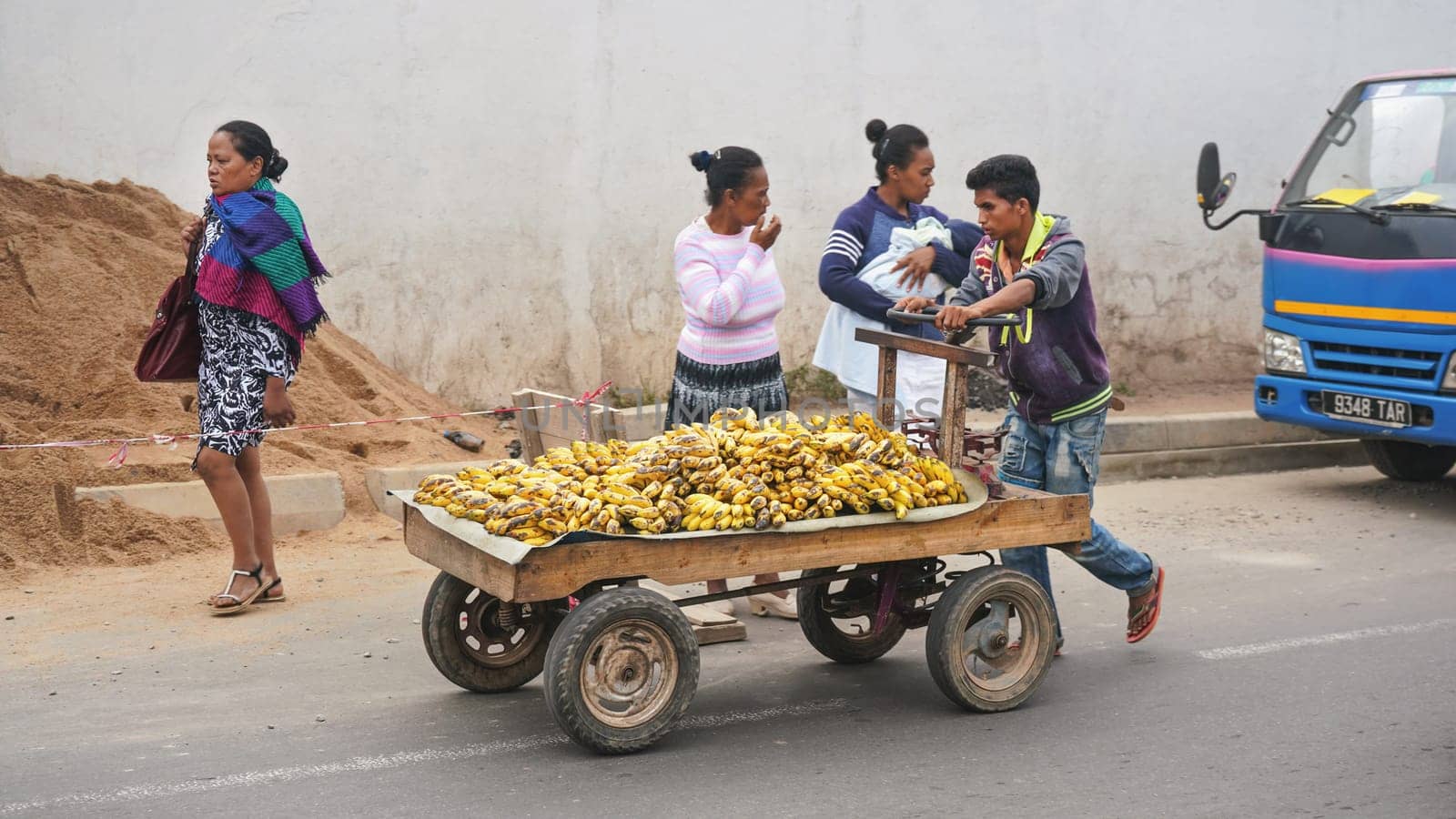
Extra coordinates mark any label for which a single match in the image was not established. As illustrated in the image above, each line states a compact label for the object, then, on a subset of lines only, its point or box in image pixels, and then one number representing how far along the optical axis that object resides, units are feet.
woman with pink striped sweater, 19.74
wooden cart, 14.33
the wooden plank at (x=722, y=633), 19.42
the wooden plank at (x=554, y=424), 20.93
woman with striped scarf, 19.95
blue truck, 26.37
